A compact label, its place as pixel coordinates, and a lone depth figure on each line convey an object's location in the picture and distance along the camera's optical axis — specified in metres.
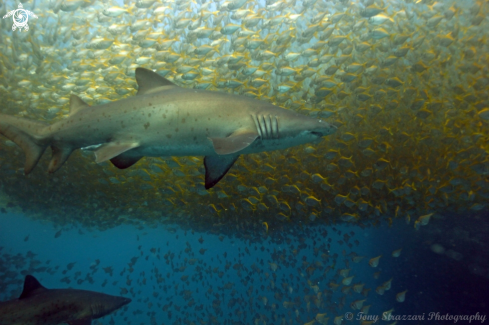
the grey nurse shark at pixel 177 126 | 3.14
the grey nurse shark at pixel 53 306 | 4.69
